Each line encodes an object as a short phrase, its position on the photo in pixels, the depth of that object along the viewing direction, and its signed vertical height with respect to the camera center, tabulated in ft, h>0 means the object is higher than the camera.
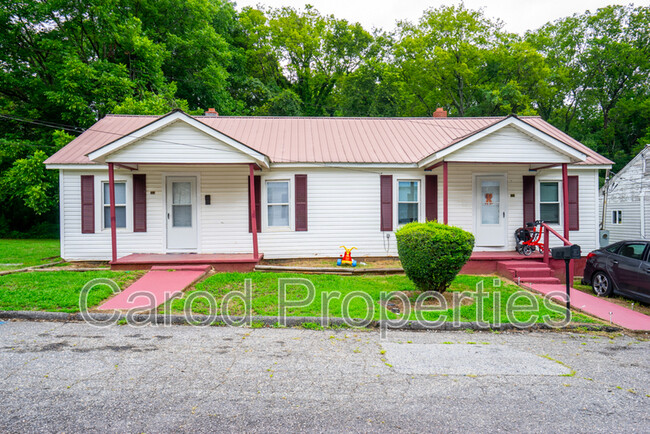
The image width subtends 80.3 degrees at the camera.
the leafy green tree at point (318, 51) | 109.40 +46.56
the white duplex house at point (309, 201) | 36.73 +1.13
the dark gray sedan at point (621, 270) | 26.12 -4.37
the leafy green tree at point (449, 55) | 98.43 +40.35
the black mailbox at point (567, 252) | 21.27 -2.31
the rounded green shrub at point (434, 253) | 23.75 -2.59
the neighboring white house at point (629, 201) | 61.36 +1.54
